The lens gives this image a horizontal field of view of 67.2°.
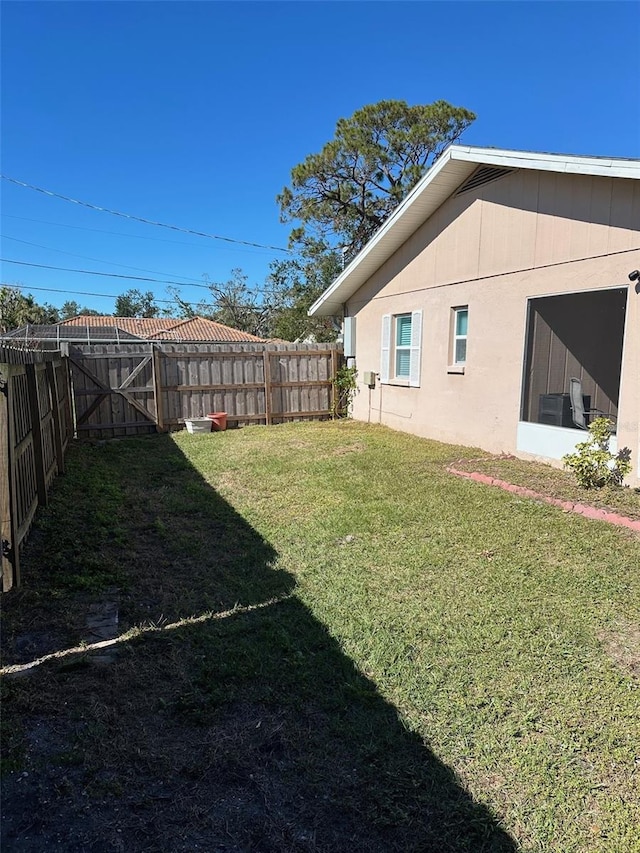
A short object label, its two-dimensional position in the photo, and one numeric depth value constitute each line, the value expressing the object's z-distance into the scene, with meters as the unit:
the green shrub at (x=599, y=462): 5.61
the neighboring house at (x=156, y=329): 23.39
